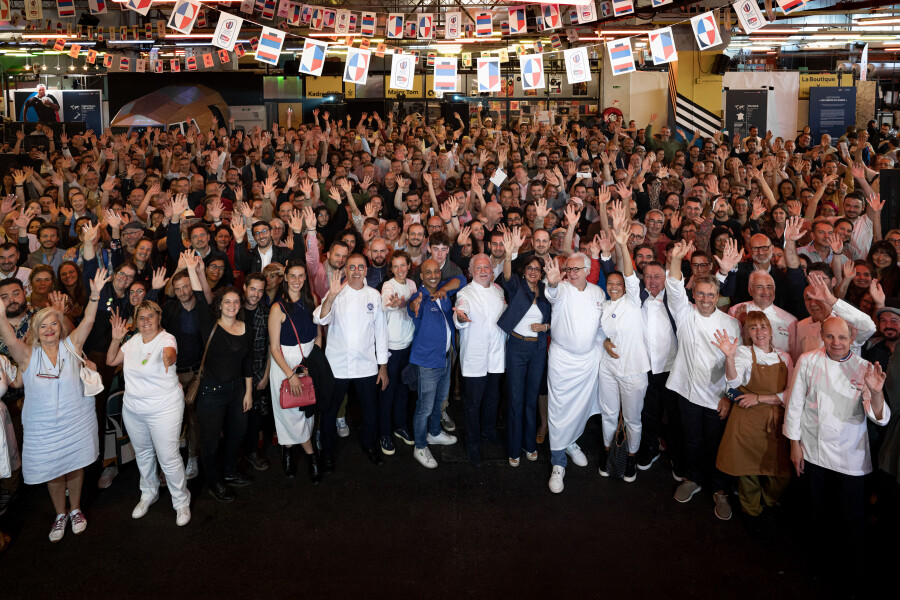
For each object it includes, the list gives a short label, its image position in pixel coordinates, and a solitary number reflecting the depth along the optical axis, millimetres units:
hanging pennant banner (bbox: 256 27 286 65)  9086
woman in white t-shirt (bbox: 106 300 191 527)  4301
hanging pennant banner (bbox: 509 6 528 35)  9789
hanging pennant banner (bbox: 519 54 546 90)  9289
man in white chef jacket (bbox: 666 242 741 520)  4465
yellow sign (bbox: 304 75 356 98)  16891
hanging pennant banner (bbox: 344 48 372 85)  9383
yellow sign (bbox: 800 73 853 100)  16156
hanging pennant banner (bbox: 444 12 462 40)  9648
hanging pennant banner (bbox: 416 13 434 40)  9578
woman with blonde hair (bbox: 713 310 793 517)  4223
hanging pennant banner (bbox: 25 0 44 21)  9922
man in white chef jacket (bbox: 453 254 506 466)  5039
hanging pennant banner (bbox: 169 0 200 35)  8641
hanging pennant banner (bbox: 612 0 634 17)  9039
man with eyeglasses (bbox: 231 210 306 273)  5574
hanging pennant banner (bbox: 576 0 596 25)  9812
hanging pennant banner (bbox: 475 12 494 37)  9703
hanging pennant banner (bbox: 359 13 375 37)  9820
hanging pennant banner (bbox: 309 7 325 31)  10020
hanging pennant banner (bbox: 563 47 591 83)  9234
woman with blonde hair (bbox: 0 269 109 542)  4117
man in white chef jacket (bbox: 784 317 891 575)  3715
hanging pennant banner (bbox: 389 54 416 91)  9445
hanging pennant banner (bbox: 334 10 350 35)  9811
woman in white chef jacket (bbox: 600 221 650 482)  4828
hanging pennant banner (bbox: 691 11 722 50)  8531
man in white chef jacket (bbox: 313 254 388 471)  4934
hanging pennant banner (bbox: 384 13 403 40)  9516
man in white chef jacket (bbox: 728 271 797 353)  4555
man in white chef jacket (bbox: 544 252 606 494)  4836
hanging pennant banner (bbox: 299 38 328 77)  9148
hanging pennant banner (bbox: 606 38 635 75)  8930
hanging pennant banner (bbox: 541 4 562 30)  9816
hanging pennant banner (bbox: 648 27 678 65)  8727
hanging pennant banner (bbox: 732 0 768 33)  8414
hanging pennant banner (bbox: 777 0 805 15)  8109
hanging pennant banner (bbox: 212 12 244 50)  8734
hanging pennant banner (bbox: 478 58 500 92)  9320
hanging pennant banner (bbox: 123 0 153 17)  7849
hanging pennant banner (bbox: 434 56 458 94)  9438
